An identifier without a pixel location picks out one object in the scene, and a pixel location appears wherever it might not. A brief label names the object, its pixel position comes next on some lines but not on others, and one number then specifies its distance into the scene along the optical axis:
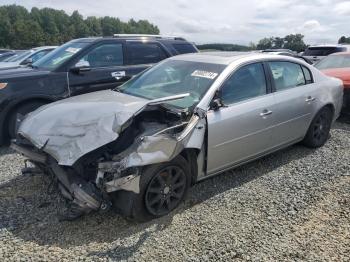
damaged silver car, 3.31
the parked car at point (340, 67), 7.27
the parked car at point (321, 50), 15.01
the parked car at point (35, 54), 11.90
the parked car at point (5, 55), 18.63
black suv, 5.63
